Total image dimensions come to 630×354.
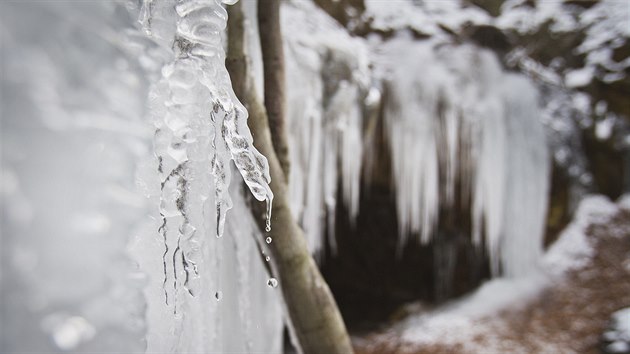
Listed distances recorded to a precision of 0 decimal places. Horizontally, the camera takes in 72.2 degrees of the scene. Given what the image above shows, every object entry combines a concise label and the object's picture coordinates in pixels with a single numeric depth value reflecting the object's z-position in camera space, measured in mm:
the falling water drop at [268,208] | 969
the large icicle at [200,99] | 830
